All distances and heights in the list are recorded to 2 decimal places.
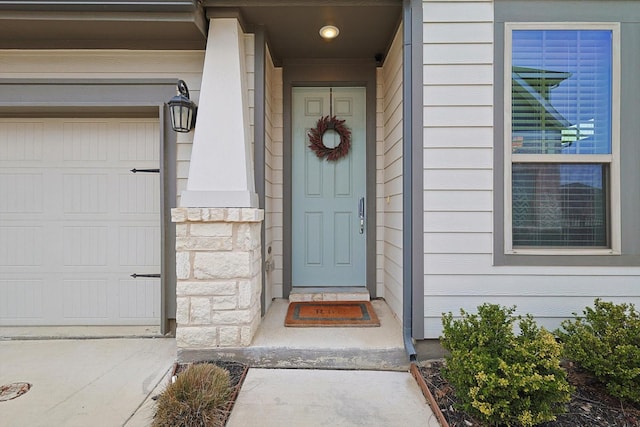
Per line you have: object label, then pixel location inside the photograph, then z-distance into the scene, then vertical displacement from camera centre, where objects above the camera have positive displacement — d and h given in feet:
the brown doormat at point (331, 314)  8.74 -3.03
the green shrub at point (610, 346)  5.79 -2.60
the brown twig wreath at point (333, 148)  10.94 +2.31
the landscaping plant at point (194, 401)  5.55 -3.40
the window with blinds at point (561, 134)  7.84 +1.78
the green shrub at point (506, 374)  5.20 -2.73
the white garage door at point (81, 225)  9.64 -0.48
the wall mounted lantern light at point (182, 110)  8.19 +2.52
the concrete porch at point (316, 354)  7.50 -3.36
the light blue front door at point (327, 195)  11.07 +0.44
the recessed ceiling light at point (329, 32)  8.92 +4.93
